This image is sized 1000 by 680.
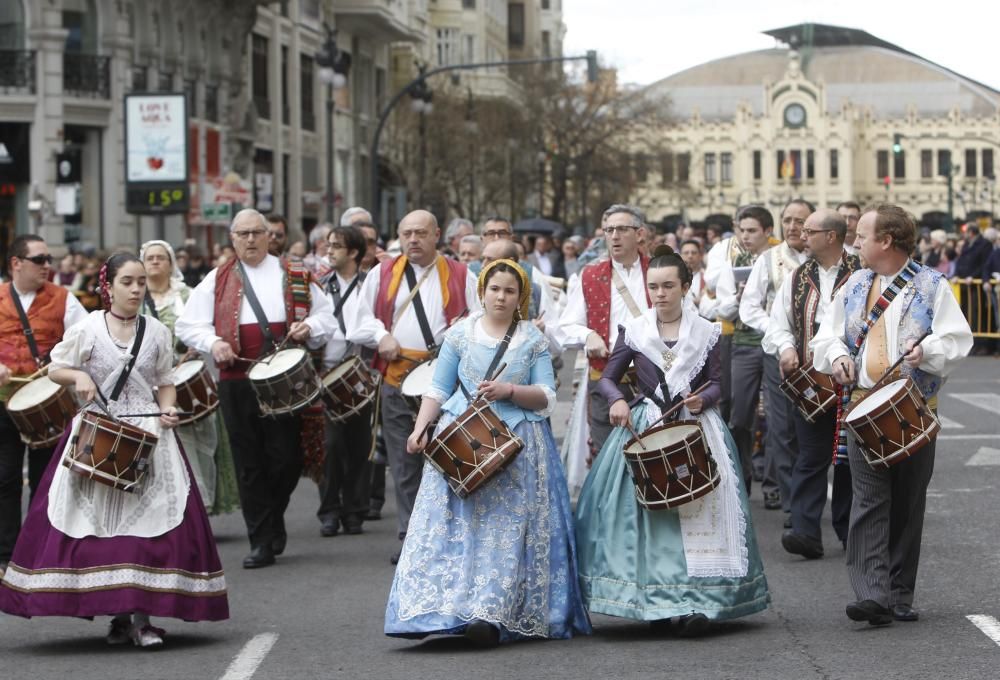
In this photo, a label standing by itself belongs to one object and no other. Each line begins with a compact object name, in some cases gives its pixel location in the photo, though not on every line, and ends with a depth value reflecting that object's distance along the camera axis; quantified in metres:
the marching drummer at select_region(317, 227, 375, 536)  12.91
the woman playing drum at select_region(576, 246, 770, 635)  8.53
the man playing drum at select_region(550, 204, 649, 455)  11.23
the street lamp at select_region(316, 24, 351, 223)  34.78
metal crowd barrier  32.28
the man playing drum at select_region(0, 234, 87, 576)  11.01
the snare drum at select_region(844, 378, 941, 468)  8.25
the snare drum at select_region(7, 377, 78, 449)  10.53
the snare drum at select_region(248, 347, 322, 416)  10.81
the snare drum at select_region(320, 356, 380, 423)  11.78
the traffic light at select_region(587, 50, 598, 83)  44.35
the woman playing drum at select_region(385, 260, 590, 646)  8.37
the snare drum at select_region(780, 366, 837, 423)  10.65
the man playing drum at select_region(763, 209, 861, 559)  10.84
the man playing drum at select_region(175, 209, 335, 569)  11.34
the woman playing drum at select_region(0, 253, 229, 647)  8.59
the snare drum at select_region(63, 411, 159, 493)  8.58
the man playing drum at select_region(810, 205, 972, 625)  8.59
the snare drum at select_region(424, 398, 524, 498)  8.33
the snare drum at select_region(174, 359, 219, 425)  11.88
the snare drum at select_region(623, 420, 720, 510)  8.45
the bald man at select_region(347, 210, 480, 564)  11.41
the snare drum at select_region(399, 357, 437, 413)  10.73
